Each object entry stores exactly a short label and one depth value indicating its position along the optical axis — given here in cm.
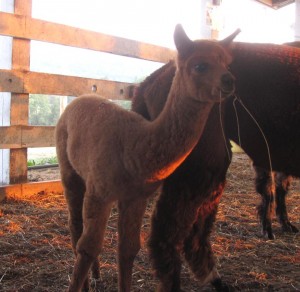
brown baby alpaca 176
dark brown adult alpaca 232
